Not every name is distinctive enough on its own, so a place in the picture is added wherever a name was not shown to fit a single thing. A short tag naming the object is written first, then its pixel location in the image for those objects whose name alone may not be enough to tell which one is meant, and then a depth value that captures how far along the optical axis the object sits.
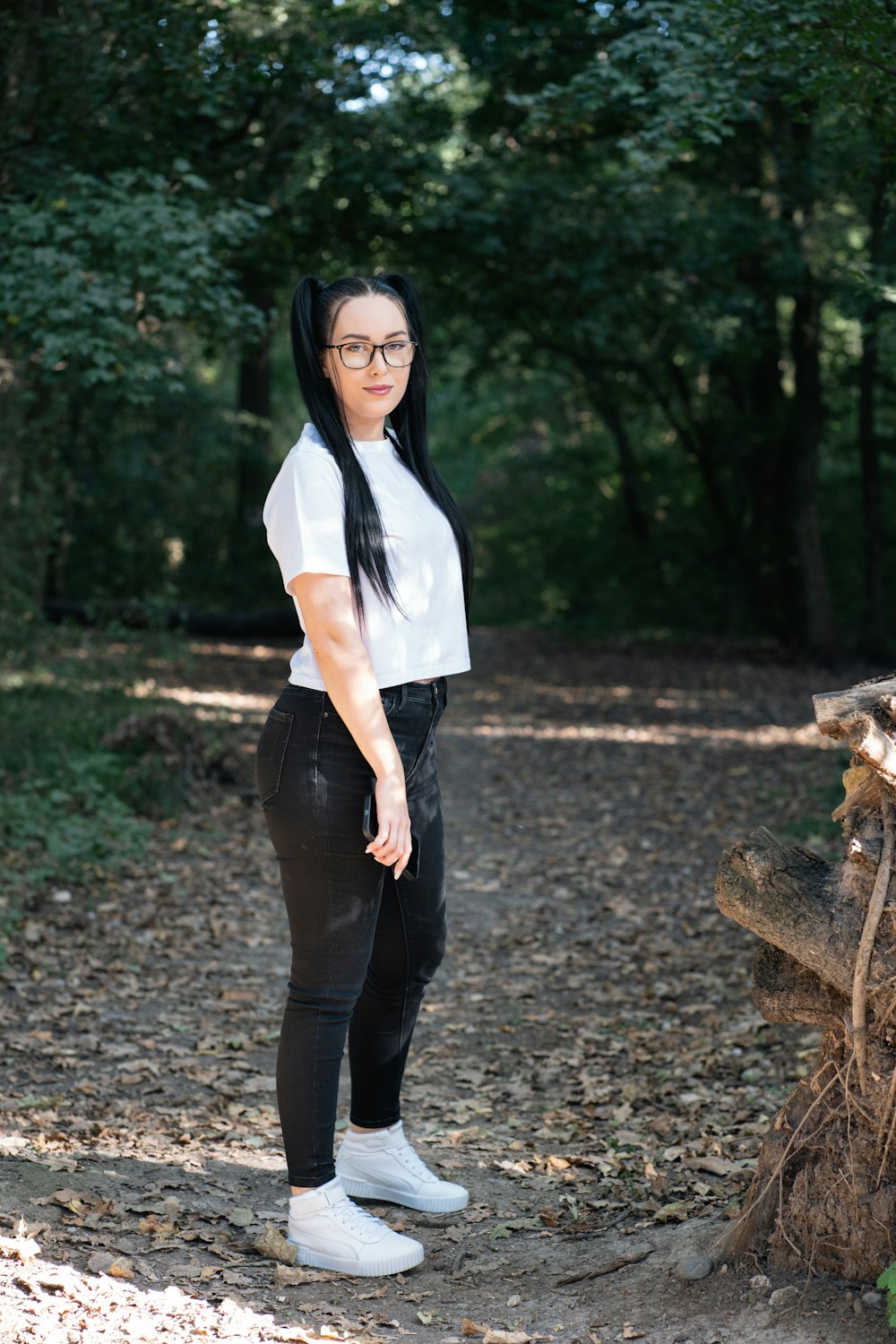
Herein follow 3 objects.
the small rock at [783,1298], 2.62
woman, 2.78
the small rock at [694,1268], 2.80
